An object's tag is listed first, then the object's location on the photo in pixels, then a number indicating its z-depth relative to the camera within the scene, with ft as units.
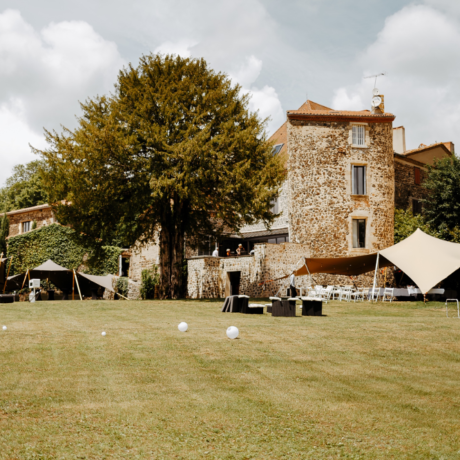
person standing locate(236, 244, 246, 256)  106.64
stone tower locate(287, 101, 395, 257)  101.40
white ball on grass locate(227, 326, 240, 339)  33.55
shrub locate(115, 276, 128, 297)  116.56
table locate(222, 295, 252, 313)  56.75
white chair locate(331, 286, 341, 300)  84.97
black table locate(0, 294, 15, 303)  79.77
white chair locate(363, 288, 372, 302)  92.29
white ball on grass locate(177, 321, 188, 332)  36.58
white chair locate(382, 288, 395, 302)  86.63
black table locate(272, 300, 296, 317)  52.03
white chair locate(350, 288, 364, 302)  87.21
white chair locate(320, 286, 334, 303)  80.89
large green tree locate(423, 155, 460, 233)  101.86
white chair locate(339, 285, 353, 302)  81.20
